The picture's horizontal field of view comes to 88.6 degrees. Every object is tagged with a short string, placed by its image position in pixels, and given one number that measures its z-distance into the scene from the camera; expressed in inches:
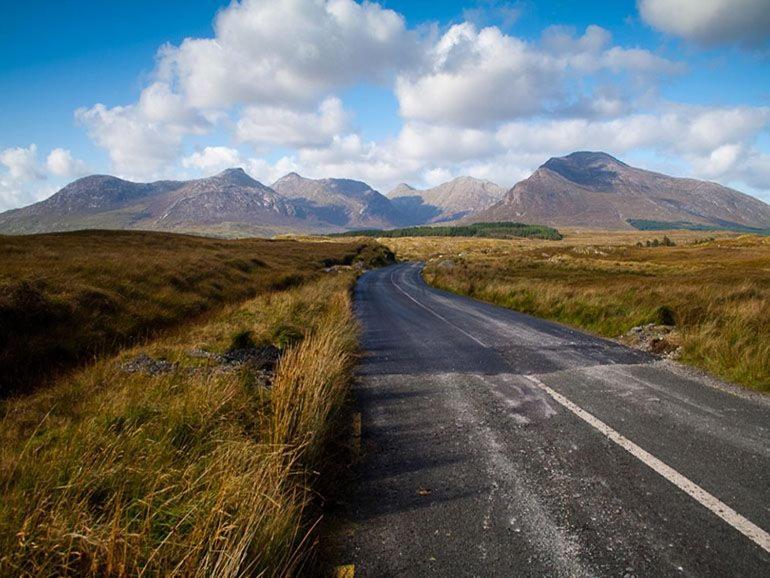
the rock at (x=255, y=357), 269.0
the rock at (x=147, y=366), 245.8
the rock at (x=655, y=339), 346.3
